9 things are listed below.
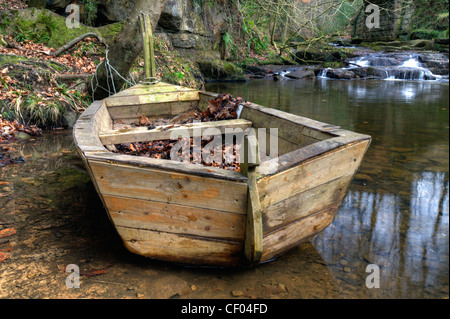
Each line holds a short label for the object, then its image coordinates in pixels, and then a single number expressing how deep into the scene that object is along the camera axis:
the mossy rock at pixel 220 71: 13.39
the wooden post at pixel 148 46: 4.86
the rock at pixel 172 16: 10.88
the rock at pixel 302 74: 15.55
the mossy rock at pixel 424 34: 18.93
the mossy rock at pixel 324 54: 17.56
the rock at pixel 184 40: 11.73
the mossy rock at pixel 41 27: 8.14
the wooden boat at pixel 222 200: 1.92
